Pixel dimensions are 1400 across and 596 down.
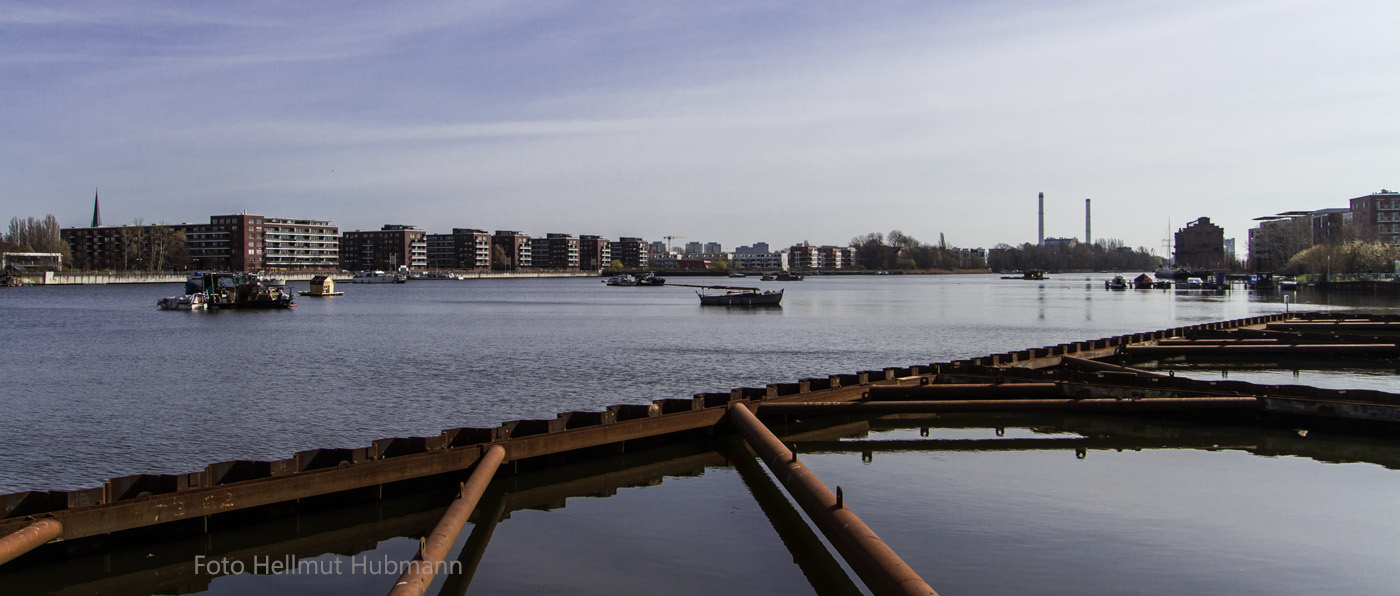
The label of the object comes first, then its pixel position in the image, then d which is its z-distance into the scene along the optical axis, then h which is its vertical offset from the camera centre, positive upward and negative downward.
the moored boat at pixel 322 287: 120.12 +0.17
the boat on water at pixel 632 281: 184.35 +1.38
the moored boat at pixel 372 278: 197.62 +2.33
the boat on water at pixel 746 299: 92.50 -1.27
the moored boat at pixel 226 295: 84.31 -0.57
